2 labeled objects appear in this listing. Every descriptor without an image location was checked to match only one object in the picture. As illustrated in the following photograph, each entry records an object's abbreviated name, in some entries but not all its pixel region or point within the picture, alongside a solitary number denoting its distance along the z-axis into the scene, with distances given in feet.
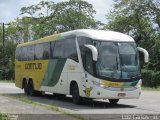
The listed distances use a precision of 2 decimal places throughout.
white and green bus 64.39
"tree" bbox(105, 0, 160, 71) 203.58
